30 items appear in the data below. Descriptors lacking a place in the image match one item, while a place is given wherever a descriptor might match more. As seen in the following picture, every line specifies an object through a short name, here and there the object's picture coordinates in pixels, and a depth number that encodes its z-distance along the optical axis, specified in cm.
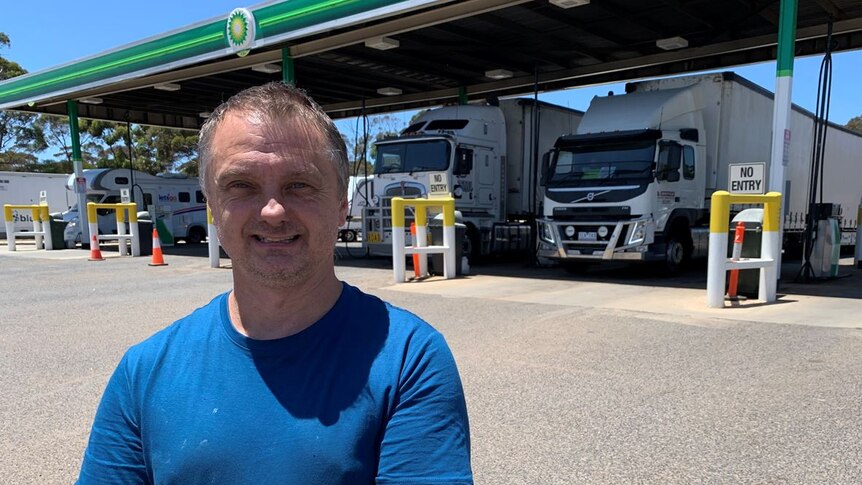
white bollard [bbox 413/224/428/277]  1103
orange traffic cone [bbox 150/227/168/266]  1501
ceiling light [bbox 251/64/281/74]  1612
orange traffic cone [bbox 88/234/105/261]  1677
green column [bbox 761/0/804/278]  892
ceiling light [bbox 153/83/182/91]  1902
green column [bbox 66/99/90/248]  2042
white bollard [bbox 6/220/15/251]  2070
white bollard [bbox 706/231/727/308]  781
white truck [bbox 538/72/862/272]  1095
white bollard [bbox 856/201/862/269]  1363
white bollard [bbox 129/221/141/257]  1757
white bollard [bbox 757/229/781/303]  817
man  139
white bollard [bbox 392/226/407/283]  1074
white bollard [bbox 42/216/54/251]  2064
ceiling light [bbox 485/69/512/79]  1743
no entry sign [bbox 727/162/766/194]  813
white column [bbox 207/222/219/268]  1401
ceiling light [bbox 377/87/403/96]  2088
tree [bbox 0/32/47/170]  4700
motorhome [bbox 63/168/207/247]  2231
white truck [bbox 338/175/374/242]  2227
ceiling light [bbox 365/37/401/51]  1340
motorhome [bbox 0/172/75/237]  2918
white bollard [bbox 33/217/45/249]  2129
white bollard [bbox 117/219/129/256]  1778
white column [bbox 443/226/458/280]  1105
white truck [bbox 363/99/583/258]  1398
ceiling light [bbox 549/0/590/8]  1091
